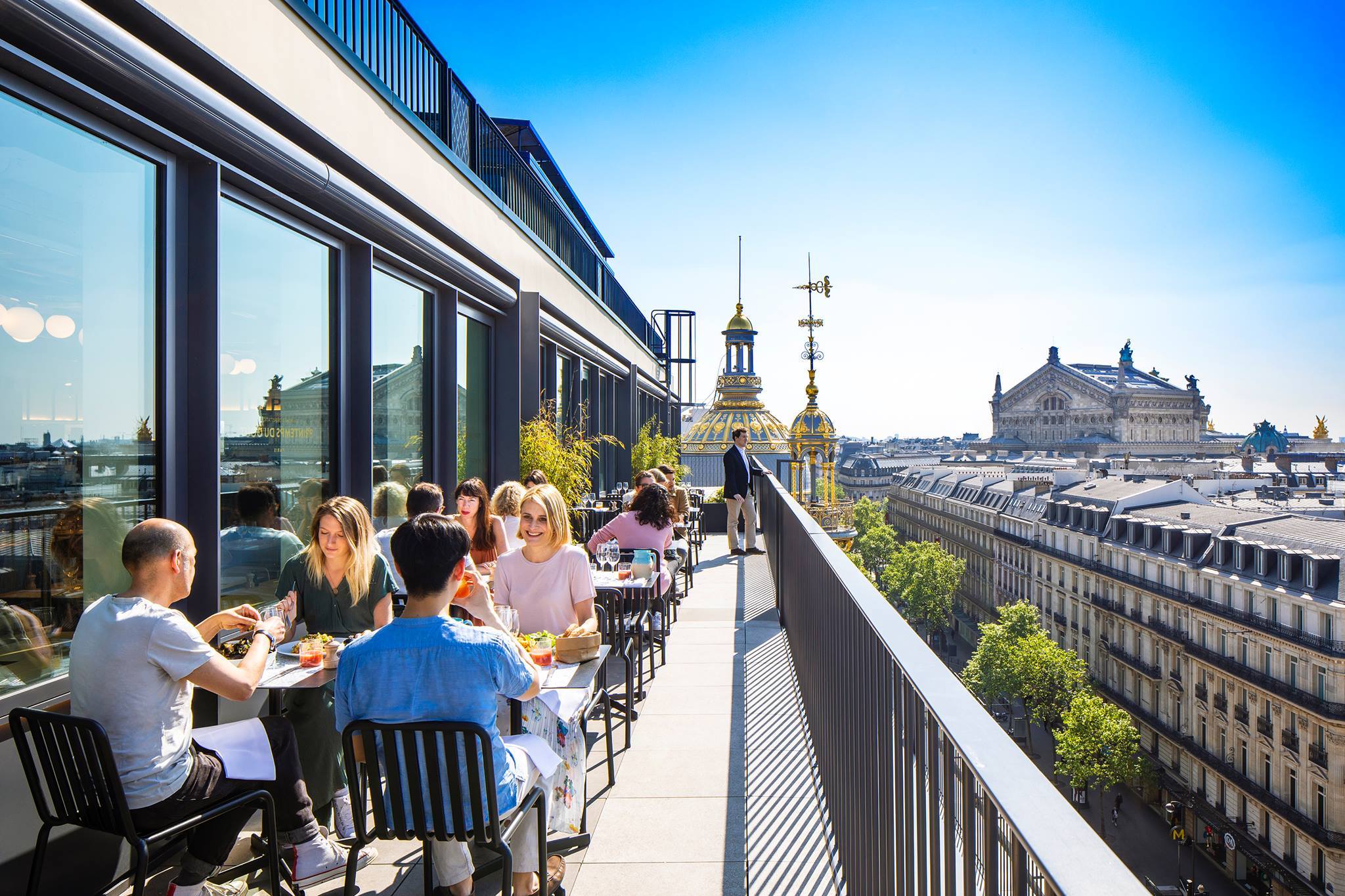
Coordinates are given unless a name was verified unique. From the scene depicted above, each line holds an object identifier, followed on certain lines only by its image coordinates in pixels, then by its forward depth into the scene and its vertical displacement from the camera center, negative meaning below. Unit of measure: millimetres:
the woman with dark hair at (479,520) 5867 -526
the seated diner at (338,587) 4031 -722
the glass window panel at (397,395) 6637 +481
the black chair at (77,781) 2566 -1085
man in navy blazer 11898 -426
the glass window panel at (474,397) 8828 +583
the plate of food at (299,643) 3689 -891
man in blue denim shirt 2617 -701
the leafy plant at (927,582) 56938 -9665
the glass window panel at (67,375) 3186 +326
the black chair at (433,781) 2557 -1074
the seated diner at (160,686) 2703 -818
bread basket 3766 -934
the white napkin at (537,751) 3041 -1160
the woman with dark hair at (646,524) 7090 -673
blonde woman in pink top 4371 -696
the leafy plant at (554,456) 9922 -95
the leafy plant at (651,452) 17891 -106
